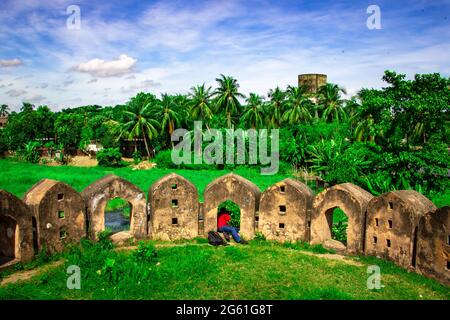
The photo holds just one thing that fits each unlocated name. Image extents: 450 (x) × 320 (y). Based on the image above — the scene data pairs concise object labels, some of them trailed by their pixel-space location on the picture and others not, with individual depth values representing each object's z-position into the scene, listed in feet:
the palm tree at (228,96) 126.93
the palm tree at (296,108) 126.41
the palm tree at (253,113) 127.13
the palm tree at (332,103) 129.90
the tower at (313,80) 168.55
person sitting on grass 43.16
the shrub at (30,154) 126.52
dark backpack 42.11
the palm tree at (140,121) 120.78
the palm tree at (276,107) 133.39
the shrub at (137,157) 127.69
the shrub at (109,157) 122.21
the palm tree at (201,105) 127.24
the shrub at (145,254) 36.96
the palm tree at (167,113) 125.91
